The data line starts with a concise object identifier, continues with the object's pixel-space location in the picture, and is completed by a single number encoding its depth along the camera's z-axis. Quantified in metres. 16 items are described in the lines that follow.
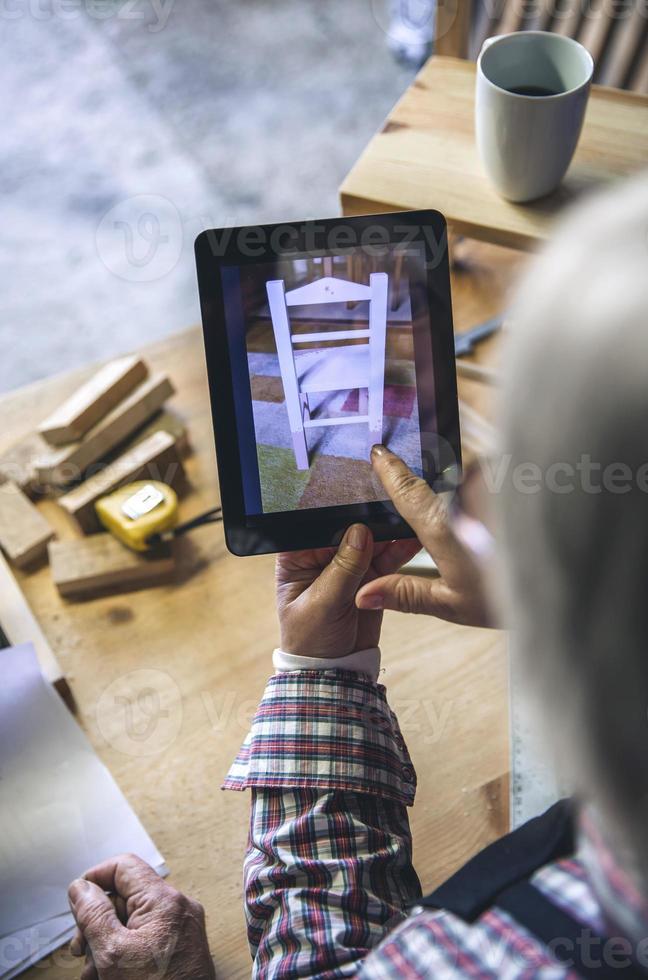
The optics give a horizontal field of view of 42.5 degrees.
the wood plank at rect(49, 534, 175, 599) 0.80
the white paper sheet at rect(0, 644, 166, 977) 0.66
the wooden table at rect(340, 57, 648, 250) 0.84
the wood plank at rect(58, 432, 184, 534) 0.84
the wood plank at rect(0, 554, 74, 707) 0.73
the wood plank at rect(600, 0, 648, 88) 1.21
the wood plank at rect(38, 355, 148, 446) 0.87
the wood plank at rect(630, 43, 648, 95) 1.25
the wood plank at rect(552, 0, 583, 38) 1.21
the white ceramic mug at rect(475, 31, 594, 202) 0.73
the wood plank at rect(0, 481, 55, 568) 0.82
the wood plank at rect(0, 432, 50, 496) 0.87
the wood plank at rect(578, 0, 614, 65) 1.21
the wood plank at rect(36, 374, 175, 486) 0.87
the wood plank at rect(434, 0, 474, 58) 1.03
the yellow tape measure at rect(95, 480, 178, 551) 0.81
